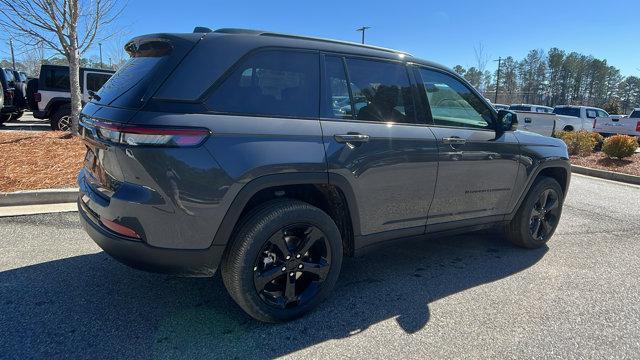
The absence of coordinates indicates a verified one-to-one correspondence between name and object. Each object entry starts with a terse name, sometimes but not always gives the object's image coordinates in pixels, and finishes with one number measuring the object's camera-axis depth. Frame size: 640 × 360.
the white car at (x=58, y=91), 11.40
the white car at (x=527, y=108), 24.12
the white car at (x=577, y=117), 20.64
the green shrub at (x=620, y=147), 10.69
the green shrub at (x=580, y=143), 12.02
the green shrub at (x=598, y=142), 12.99
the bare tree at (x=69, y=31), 8.08
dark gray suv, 2.38
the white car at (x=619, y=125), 17.25
